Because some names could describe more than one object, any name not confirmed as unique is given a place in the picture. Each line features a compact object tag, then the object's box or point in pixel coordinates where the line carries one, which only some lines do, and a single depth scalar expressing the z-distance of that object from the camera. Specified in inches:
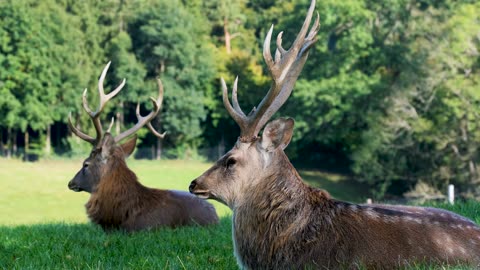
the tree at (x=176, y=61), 2117.4
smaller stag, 355.3
